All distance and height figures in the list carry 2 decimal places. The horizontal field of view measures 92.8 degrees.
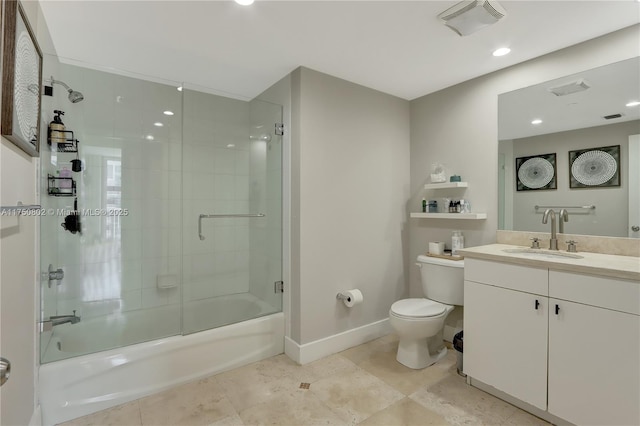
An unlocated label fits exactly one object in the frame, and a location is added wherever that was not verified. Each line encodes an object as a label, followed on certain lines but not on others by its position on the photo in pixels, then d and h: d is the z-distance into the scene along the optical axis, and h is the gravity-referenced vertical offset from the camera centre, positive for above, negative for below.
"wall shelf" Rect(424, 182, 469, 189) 2.53 +0.26
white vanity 1.42 -0.63
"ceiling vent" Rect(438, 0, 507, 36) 1.59 +1.09
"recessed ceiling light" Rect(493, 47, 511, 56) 2.06 +1.13
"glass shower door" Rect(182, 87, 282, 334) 2.58 +0.07
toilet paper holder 2.53 -0.68
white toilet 2.19 -0.71
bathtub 1.72 -0.93
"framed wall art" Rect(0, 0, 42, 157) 1.09 +0.55
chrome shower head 1.99 +0.82
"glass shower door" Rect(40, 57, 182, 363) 1.92 -0.01
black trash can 2.15 -0.93
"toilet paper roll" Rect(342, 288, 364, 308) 2.49 -0.68
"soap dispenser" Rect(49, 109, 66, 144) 1.89 +0.53
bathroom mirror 1.84 +0.47
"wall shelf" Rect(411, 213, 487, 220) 2.43 -0.01
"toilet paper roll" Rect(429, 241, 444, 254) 2.59 -0.28
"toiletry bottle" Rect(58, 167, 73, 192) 1.98 +0.22
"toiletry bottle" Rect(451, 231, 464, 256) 2.55 -0.22
